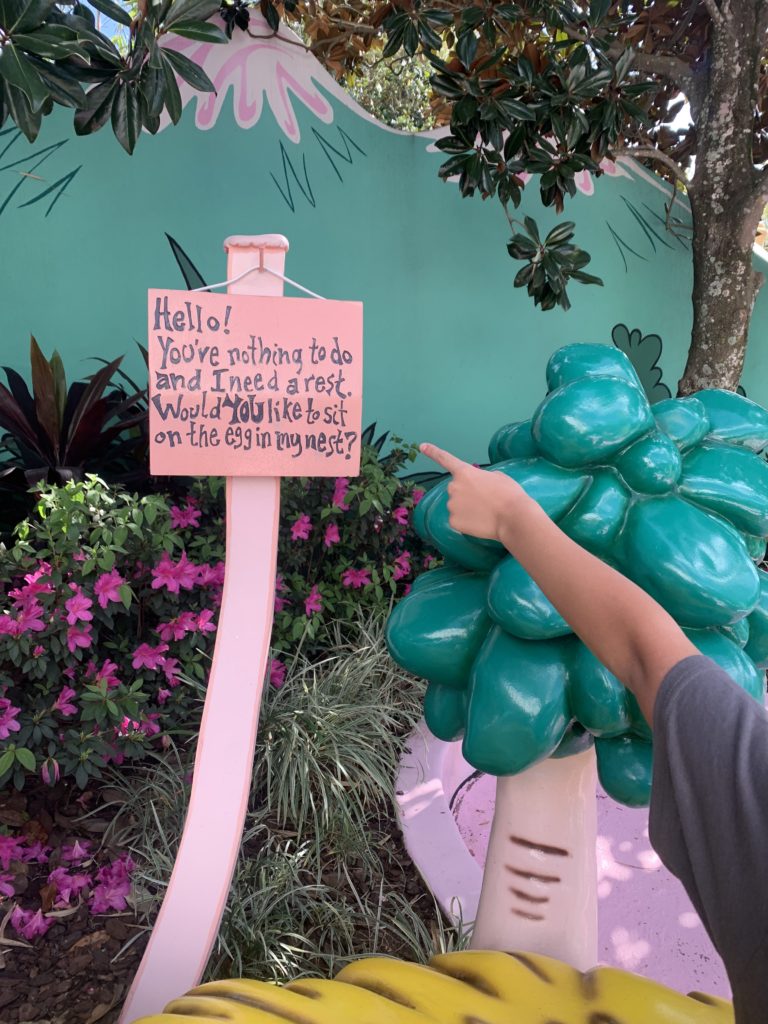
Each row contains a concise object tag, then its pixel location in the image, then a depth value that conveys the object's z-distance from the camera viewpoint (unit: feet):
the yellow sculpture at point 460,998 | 2.90
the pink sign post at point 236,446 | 4.23
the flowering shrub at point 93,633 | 5.85
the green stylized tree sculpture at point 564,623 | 3.28
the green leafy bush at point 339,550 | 8.30
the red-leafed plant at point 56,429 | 8.09
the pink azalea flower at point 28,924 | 5.58
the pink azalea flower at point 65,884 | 5.84
